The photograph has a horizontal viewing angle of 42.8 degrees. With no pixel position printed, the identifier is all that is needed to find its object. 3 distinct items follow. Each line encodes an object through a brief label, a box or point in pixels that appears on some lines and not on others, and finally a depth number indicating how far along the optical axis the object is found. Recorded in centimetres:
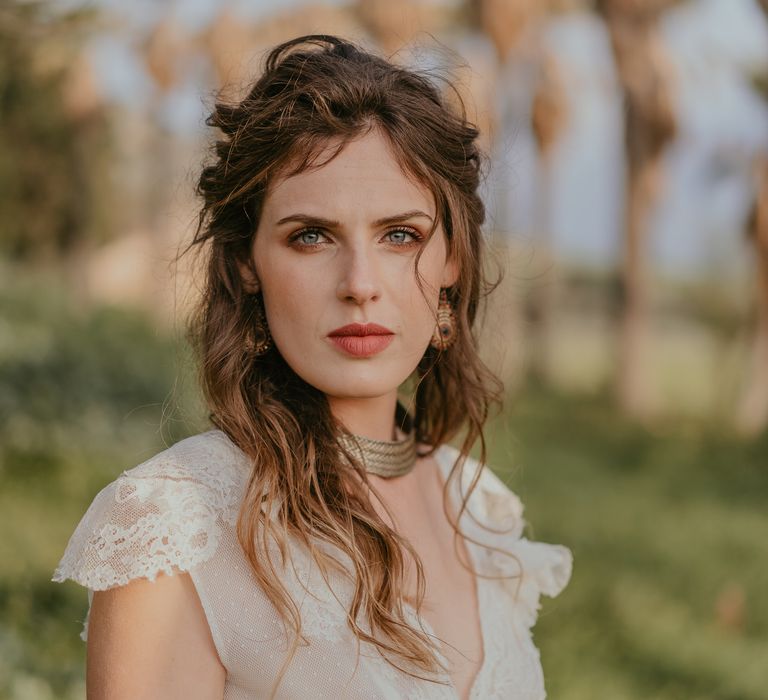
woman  166
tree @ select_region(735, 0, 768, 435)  1217
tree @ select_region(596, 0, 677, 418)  1362
